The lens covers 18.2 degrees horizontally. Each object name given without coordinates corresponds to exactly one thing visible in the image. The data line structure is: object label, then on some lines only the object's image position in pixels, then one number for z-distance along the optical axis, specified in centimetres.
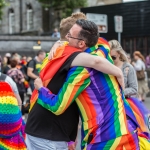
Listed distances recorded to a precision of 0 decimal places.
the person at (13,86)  528
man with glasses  338
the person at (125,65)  576
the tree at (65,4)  3581
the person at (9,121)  447
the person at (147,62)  2340
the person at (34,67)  1217
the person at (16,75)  1082
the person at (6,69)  1259
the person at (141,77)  1513
